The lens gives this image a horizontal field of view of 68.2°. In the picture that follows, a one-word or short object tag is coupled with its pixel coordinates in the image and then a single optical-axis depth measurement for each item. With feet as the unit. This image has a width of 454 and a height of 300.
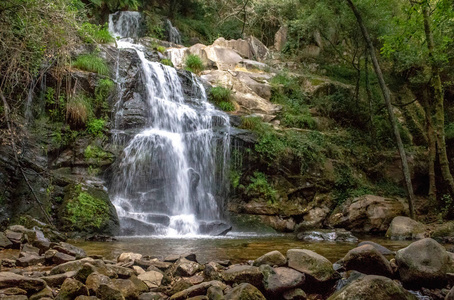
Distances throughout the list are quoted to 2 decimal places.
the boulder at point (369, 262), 12.19
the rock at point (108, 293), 8.78
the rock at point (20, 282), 8.63
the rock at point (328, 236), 25.25
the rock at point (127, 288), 9.45
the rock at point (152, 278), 10.66
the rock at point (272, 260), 12.20
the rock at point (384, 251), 17.28
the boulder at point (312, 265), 11.13
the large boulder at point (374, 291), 8.73
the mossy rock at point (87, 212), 22.11
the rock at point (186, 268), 11.56
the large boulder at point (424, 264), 11.08
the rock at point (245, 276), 10.76
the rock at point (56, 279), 9.41
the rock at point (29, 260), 11.75
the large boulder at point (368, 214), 30.99
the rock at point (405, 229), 27.20
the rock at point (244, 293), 9.11
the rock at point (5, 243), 13.88
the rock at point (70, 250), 13.24
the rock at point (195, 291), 9.57
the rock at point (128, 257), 13.08
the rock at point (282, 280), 10.44
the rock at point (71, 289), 8.52
